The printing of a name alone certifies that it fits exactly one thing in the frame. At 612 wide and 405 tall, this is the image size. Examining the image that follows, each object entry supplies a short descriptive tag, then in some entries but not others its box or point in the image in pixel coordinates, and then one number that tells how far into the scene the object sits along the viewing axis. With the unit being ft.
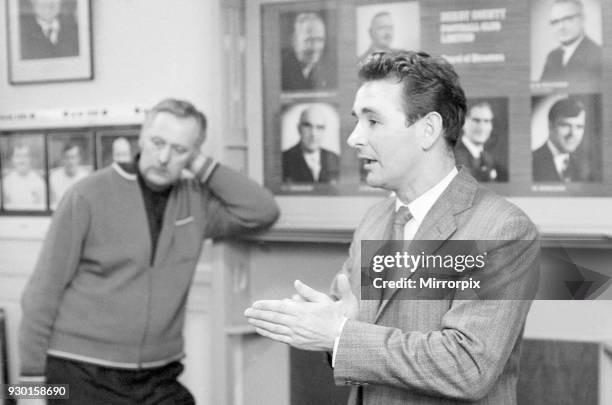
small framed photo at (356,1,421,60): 7.44
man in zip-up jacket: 6.98
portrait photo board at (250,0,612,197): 6.72
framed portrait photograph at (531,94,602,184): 6.74
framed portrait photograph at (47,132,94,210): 9.46
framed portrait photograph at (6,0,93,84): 9.25
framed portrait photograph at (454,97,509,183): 7.10
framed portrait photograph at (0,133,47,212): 9.75
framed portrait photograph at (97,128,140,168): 9.14
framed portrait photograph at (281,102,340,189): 7.95
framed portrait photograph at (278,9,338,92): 7.87
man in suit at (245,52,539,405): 4.10
